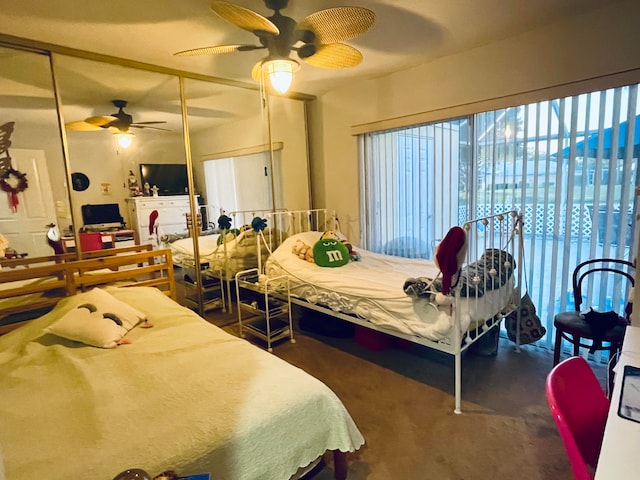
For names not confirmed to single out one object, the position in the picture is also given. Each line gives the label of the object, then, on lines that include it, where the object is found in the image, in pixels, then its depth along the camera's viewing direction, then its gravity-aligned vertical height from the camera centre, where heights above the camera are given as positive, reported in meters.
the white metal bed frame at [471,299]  2.02 -0.78
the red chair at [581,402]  1.04 -0.69
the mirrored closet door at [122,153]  2.65 +0.37
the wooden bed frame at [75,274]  2.37 -0.55
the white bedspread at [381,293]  2.08 -0.72
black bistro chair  2.03 -0.85
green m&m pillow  3.09 -0.57
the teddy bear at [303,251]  3.26 -0.56
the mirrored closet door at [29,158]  2.36 +0.31
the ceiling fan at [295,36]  1.70 +0.82
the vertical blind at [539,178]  2.32 +0.01
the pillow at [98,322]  1.92 -0.68
